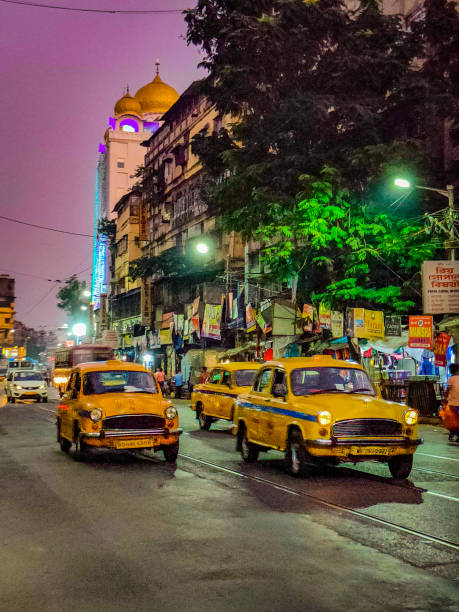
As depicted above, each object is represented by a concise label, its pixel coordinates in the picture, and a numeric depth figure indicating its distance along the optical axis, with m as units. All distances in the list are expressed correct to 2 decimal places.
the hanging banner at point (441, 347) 24.31
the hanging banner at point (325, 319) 28.44
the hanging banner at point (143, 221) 68.12
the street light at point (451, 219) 24.12
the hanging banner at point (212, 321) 41.53
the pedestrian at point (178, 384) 42.72
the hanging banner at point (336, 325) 28.08
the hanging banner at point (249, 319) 36.97
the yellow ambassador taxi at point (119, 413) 13.08
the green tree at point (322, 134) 27.00
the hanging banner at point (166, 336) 53.84
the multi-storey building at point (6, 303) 99.12
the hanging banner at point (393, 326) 27.38
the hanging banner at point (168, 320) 53.54
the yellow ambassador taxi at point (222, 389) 19.45
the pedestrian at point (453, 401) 17.08
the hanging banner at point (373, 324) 26.61
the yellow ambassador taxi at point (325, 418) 11.00
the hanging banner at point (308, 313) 30.17
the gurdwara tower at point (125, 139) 101.06
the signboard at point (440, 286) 23.89
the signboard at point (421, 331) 24.09
